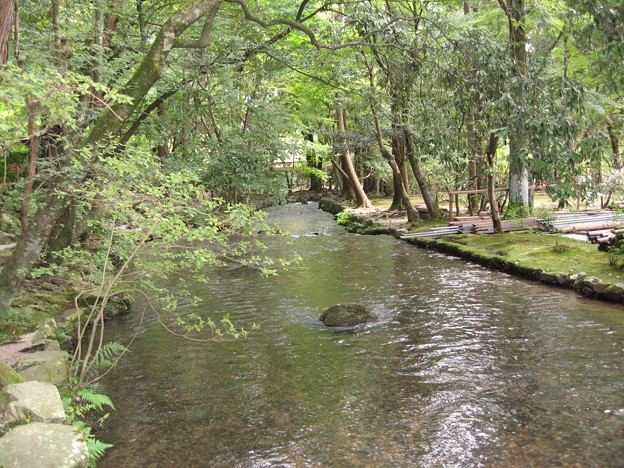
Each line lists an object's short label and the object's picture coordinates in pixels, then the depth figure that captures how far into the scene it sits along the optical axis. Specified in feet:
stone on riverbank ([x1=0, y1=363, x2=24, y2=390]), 17.65
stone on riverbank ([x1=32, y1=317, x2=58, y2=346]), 25.96
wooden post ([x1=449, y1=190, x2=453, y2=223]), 61.62
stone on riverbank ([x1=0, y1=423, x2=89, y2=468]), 13.70
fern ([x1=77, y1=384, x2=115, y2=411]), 19.74
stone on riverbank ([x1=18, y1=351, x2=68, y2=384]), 20.48
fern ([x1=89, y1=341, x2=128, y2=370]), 24.32
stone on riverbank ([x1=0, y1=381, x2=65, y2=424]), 15.85
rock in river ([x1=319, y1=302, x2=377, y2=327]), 30.96
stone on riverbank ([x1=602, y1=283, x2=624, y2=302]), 30.94
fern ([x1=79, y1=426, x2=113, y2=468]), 16.52
